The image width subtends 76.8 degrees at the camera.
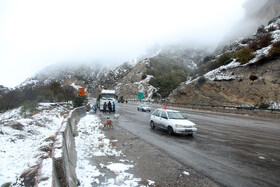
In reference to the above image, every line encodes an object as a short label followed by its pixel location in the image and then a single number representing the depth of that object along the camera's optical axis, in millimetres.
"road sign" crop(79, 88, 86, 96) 24647
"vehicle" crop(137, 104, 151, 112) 30659
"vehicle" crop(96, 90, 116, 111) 27714
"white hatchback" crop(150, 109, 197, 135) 10367
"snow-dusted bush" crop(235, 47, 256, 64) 32906
